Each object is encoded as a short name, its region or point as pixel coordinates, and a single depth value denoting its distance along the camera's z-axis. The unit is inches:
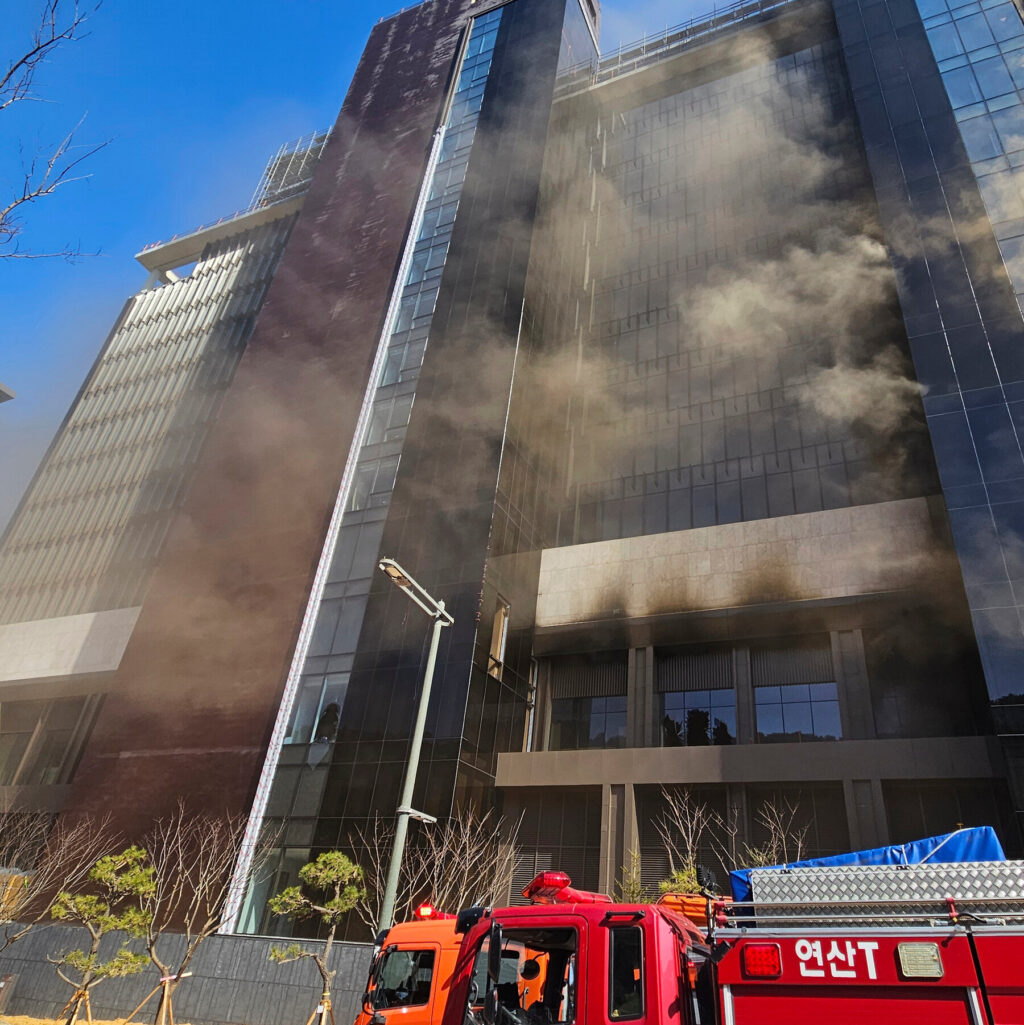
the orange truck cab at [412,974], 279.3
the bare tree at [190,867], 774.5
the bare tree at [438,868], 727.1
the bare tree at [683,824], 829.5
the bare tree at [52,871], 811.4
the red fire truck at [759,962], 172.6
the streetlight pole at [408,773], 364.5
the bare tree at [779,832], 775.1
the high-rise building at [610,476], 844.0
